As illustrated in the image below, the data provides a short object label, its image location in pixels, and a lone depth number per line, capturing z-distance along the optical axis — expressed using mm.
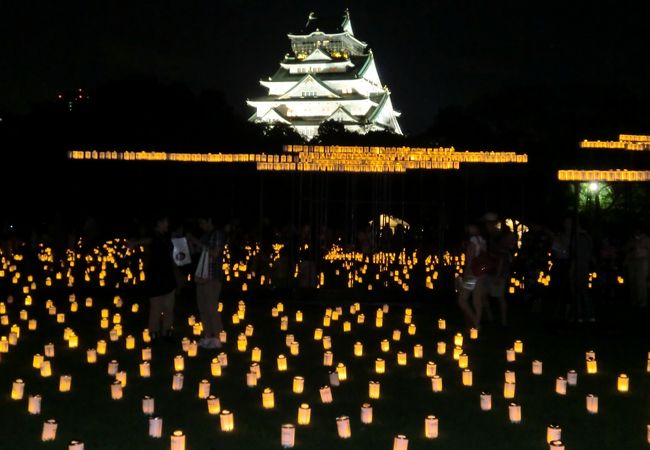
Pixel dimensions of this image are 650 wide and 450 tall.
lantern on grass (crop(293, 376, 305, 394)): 7910
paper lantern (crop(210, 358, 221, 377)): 8672
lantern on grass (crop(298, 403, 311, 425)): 6711
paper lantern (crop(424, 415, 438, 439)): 6402
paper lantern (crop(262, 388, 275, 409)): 7328
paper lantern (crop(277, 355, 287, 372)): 9016
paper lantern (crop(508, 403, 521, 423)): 6906
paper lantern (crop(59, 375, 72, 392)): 7922
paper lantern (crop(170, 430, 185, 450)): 5586
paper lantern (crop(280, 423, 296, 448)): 6035
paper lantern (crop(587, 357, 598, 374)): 9141
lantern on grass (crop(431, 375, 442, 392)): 8109
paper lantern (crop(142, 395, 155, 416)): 7039
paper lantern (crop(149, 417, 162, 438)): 6324
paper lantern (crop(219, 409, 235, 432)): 6484
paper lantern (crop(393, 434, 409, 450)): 5684
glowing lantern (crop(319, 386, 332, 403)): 7576
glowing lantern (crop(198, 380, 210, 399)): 7633
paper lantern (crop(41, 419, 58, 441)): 6156
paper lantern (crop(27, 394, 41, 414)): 7059
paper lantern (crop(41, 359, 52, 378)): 8656
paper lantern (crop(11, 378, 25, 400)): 7578
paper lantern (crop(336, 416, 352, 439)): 6352
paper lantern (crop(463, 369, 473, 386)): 8438
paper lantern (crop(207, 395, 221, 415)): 7039
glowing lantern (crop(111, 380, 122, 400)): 7641
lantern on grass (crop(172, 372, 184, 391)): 8008
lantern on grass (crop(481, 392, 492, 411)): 7340
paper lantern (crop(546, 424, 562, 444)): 5980
